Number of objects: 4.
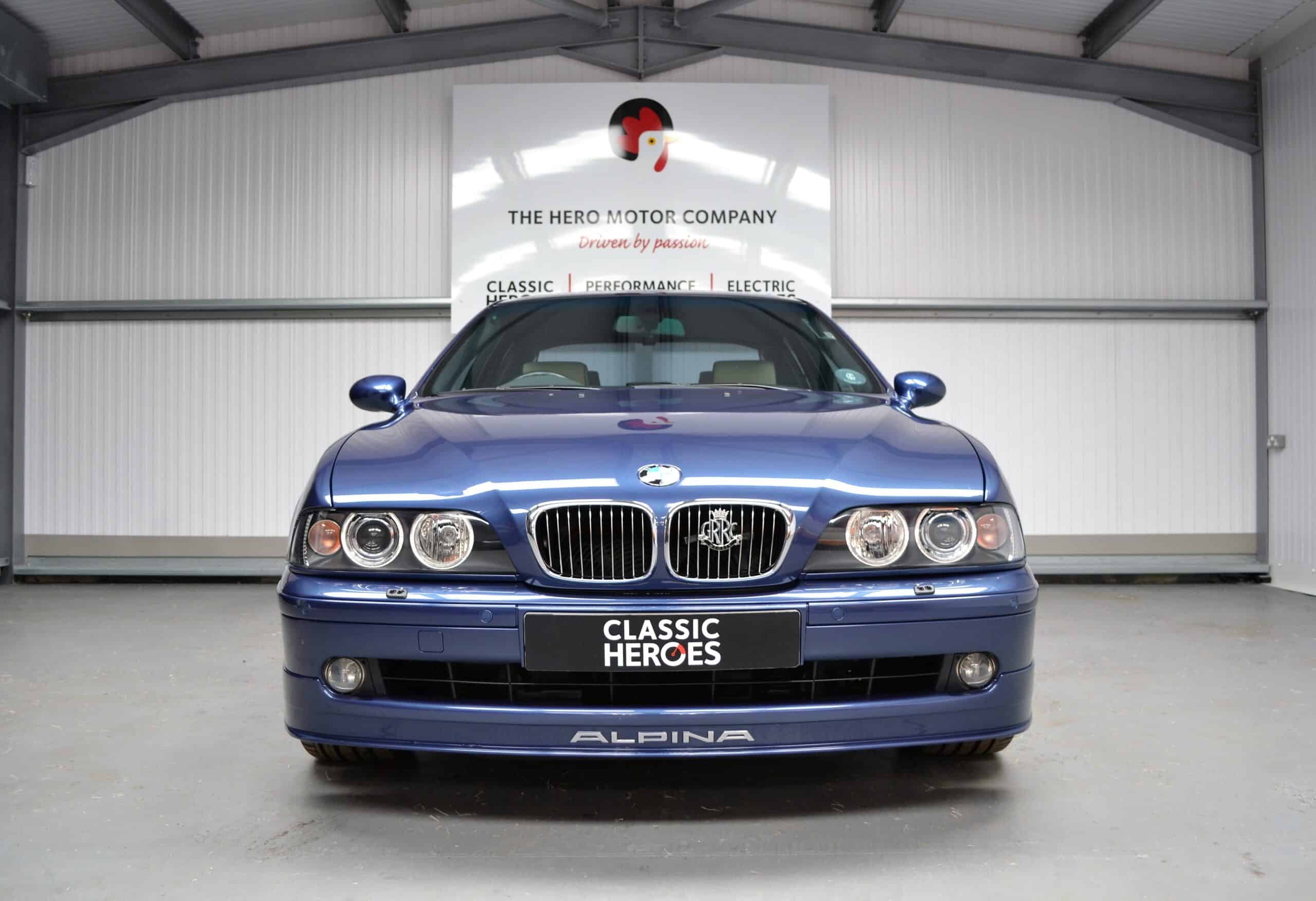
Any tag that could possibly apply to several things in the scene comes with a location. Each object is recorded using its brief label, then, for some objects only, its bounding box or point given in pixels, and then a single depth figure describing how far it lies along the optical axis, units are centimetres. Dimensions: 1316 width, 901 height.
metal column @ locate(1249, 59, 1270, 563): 718
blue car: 196
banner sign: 696
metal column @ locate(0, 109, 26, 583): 724
